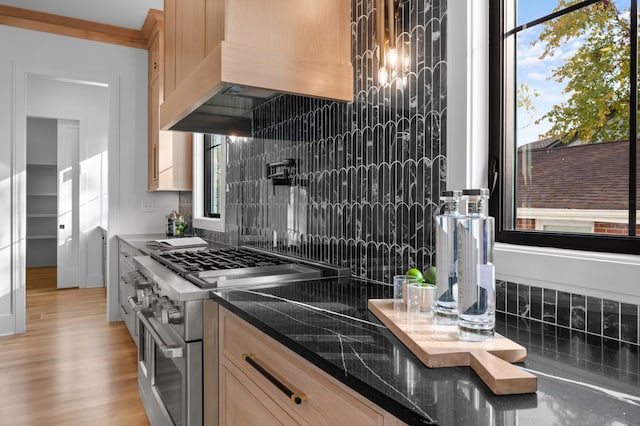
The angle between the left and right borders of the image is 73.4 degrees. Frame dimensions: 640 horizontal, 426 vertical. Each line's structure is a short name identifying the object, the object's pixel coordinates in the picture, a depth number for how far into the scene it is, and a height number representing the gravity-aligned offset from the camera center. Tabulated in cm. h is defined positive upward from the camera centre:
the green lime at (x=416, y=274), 117 -17
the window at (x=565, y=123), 104 +25
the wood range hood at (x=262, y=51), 156 +64
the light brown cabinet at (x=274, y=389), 82 -41
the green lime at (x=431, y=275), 117 -17
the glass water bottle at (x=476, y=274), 85 -12
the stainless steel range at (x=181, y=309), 147 -37
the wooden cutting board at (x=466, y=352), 68 -26
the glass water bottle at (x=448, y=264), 96 -12
